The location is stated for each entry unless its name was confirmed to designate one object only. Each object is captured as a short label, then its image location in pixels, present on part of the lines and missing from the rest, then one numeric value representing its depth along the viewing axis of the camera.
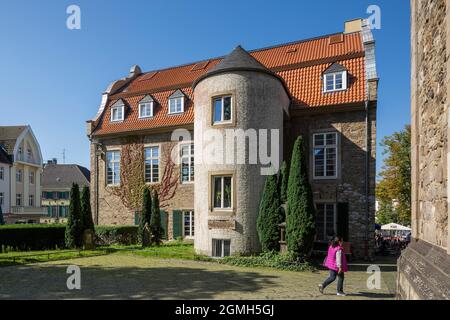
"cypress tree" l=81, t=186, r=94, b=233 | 18.42
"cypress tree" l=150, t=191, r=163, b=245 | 18.95
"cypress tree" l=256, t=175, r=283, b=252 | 13.69
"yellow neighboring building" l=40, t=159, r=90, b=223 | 54.94
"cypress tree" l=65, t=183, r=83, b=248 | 17.97
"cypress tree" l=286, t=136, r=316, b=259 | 12.66
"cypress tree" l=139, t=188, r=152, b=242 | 18.86
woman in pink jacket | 8.61
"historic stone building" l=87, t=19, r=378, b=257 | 14.80
